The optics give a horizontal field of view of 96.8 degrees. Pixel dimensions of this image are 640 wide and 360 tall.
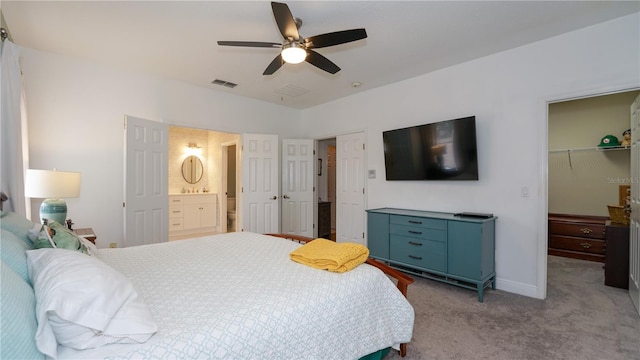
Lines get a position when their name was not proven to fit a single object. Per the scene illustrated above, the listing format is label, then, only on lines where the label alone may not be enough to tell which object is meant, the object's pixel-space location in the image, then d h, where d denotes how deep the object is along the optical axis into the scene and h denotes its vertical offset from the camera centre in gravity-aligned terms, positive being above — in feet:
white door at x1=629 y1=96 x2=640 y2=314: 8.55 -1.01
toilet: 21.71 -2.58
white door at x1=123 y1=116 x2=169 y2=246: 11.71 -0.05
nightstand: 9.19 -1.78
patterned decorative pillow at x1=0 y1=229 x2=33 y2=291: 3.86 -1.04
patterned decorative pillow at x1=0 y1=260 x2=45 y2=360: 2.64 -1.40
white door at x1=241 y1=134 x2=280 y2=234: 15.72 -0.19
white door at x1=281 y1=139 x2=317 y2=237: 17.29 -0.33
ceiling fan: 6.56 +3.60
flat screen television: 10.93 +1.23
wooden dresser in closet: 13.47 -2.77
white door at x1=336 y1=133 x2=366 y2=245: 15.31 -0.43
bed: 3.18 -1.83
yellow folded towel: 5.67 -1.60
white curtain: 6.68 +1.30
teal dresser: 9.63 -2.43
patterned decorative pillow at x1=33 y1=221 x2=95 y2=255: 4.88 -1.05
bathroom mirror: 21.88 +0.92
